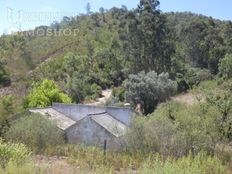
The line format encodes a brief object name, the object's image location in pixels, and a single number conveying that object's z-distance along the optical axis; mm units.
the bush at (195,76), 36188
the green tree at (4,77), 37072
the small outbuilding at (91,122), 16922
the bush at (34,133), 14586
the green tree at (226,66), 33844
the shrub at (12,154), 7020
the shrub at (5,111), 16662
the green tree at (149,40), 35844
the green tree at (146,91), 29016
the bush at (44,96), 25750
